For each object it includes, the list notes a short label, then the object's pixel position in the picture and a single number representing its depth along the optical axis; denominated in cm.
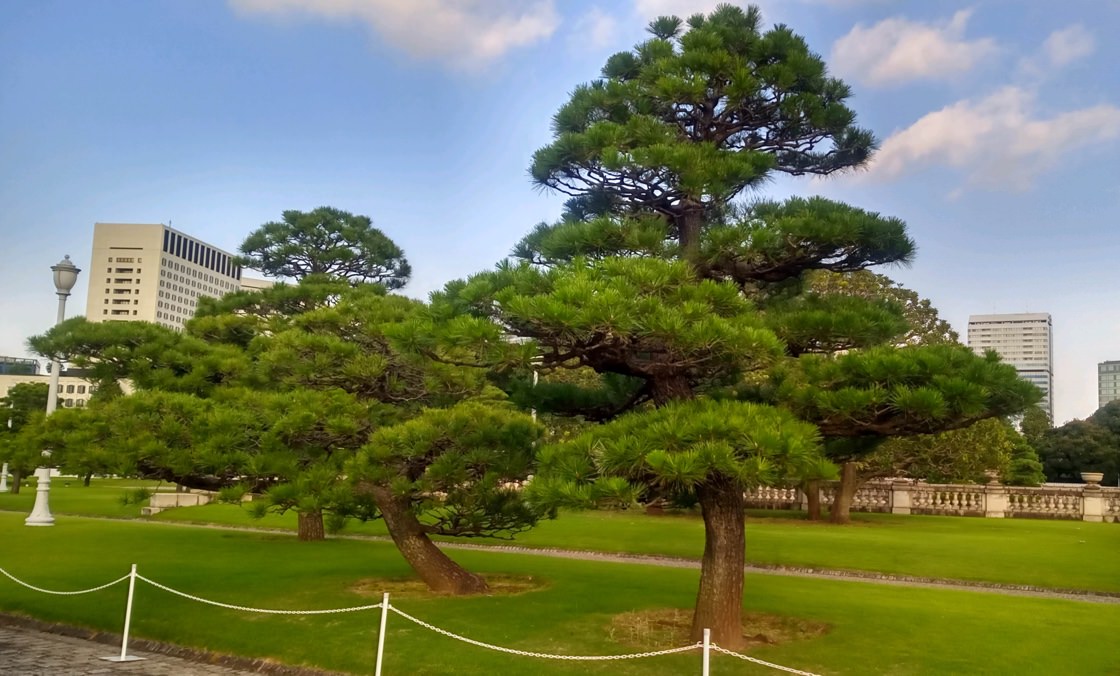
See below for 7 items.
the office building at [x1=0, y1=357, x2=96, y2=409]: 9098
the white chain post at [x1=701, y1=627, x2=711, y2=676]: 598
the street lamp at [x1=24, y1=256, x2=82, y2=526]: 1920
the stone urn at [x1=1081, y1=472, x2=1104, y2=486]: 3008
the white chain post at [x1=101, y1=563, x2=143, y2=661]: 867
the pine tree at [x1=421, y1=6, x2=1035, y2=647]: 662
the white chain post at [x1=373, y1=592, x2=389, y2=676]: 745
